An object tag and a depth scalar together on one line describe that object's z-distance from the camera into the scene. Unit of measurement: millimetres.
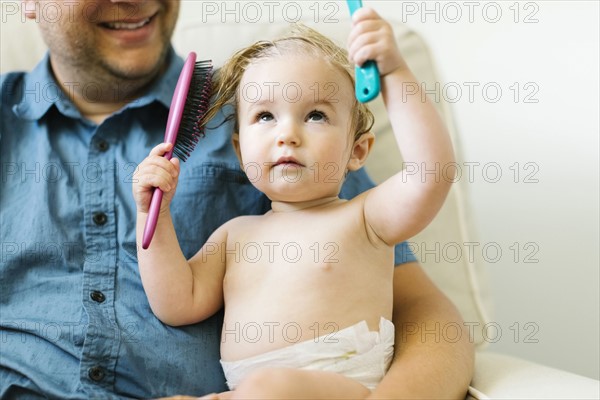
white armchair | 1460
